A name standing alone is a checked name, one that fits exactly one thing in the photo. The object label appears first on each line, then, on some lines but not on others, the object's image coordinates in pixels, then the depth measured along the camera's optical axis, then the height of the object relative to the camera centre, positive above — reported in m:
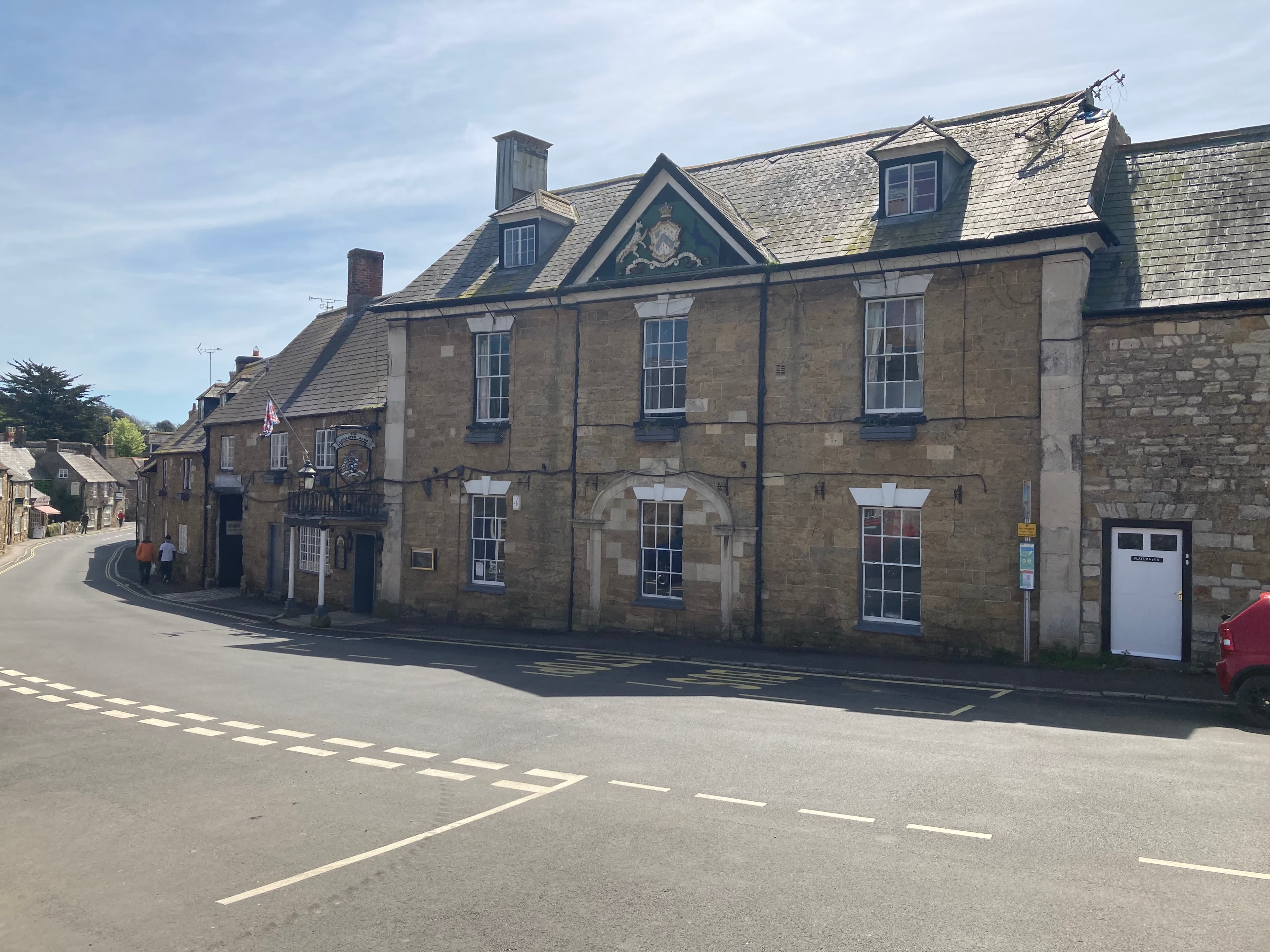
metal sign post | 15.81 -0.86
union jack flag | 27.34 +2.33
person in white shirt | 37.38 -2.48
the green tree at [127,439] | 116.62 +7.08
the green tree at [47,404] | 83.38 +8.06
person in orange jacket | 36.97 -2.43
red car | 11.56 -1.78
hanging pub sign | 26.23 +1.22
